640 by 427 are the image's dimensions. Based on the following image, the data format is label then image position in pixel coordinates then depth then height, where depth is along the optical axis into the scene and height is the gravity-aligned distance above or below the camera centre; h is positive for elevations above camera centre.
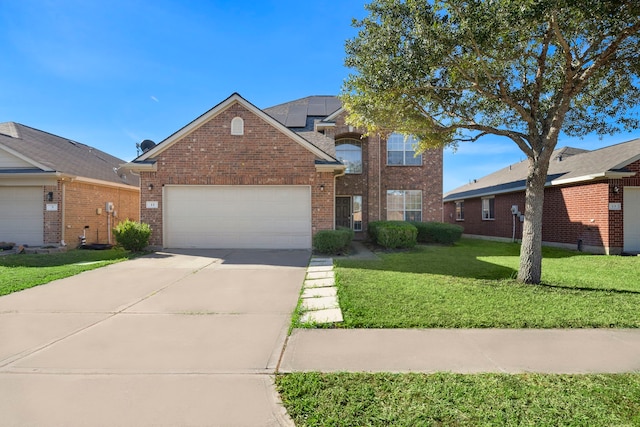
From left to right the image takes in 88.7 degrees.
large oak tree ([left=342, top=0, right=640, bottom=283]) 5.75 +3.07
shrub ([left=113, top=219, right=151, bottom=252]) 11.18 -0.66
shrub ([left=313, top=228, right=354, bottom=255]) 10.82 -0.86
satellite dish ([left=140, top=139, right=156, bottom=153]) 20.17 +4.44
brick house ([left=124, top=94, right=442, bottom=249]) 11.77 +1.16
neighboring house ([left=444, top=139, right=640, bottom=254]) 11.65 +0.55
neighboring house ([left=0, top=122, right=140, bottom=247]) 12.48 +0.86
